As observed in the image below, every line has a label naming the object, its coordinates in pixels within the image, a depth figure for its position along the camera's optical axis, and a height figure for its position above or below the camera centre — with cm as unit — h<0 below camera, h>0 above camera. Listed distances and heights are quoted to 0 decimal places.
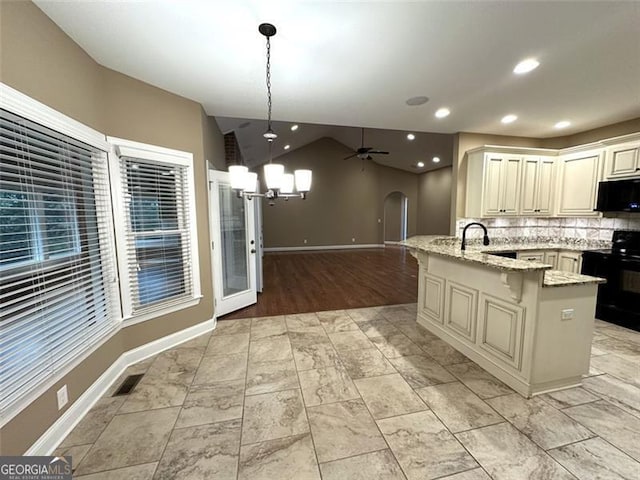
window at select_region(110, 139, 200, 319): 265 -10
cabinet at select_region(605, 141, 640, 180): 352 +72
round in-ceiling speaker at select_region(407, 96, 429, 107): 321 +137
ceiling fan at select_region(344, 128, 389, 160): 764 +184
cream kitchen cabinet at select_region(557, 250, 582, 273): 405 -68
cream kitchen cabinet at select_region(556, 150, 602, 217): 403 +50
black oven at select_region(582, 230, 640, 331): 341 -78
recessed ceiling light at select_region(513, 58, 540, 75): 240 +133
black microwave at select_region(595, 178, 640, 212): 353 +25
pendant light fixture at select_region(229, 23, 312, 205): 207 +31
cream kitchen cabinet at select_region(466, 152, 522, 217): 436 +52
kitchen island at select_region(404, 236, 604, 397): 218 -88
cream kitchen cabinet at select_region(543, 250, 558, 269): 430 -64
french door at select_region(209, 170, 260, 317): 370 -42
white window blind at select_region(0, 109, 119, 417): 153 -23
